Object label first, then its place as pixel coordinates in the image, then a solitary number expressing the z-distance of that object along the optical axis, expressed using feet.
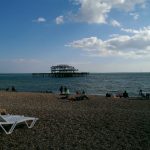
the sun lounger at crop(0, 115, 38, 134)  13.64
